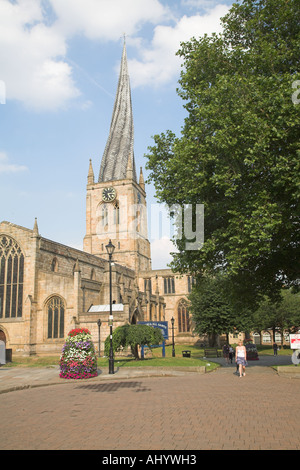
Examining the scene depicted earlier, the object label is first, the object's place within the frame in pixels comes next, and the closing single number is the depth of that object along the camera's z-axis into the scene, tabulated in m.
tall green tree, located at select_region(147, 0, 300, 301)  15.25
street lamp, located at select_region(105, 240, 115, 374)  19.21
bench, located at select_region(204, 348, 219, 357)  38.20
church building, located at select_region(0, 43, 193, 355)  36.38
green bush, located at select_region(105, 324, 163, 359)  24.14
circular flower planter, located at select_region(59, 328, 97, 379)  17.95
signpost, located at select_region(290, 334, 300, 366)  18.33
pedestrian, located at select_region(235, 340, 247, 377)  17.30
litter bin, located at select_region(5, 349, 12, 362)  28.59
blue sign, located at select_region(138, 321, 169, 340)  31.51
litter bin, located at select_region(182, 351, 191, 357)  32.79
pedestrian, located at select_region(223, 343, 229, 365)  29.16
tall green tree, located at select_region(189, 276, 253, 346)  41.06
